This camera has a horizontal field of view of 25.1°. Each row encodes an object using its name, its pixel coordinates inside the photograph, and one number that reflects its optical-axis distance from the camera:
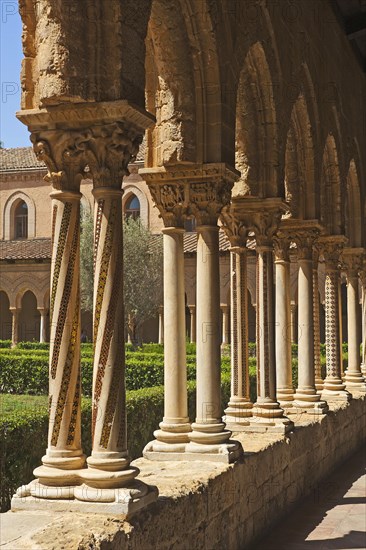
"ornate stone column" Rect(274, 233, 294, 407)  9.00
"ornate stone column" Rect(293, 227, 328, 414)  9.30
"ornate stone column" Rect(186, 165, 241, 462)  6.06
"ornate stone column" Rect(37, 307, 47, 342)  27.39
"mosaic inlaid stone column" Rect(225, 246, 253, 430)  7.65
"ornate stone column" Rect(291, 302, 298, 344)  25.92
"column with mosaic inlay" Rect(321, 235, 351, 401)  11.22
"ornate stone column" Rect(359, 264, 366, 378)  14.19
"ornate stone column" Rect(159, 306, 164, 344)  27.97
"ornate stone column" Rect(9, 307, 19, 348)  28.01
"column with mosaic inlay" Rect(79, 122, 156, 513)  4.31
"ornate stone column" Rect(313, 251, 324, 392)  10.63
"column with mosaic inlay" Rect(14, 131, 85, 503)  4.31
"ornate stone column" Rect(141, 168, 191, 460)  6.05
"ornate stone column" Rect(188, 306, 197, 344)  25.41
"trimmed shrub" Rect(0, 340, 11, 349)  25.87
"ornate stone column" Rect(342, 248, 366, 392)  13.01
